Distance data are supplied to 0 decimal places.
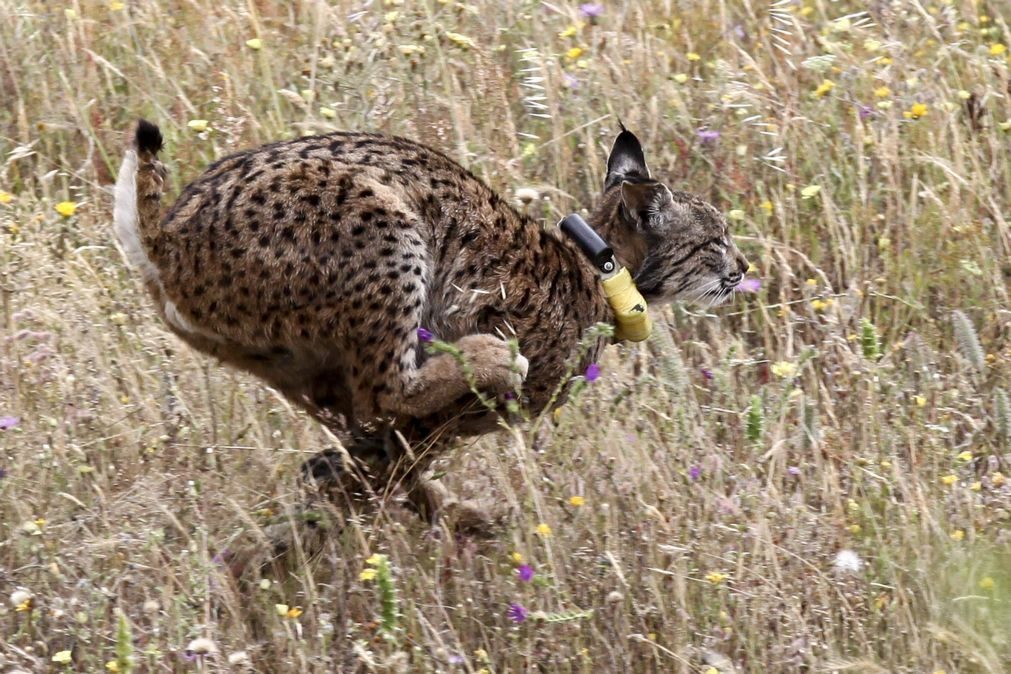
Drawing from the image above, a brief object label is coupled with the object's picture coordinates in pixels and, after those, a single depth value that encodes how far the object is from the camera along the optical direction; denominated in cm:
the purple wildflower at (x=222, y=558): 1100
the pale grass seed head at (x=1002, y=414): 1252
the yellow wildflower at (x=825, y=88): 1584
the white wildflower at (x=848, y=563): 1104
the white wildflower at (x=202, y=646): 955
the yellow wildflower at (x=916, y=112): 1561
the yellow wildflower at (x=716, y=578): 1057
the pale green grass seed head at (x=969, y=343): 1309
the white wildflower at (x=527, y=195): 1298
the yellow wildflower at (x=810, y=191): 1476
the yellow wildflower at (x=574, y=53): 1628
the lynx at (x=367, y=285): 1123
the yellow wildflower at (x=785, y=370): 1223
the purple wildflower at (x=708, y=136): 1568
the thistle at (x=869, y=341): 1216
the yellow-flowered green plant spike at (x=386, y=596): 948
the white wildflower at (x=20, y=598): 1018
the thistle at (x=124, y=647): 877
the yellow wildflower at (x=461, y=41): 1566
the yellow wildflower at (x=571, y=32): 1666
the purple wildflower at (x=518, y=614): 1051
